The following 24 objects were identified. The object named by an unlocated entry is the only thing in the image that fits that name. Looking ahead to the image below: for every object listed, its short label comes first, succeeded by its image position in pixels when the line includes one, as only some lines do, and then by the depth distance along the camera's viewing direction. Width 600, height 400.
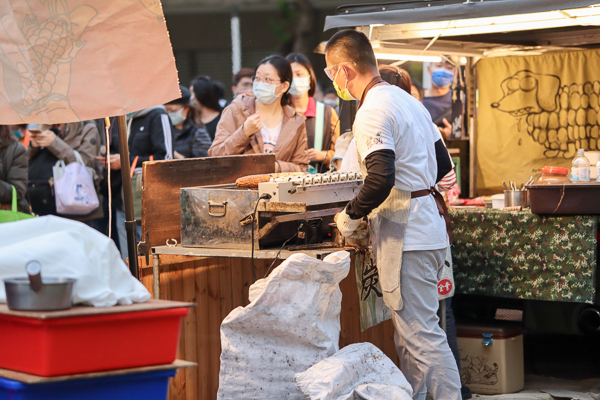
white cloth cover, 4.30
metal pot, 4.13
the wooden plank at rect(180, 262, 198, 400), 7.79
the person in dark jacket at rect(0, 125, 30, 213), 11.50
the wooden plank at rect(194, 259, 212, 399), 7.89
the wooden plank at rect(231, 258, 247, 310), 8.16
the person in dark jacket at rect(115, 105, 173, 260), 12.52
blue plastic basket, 4.25
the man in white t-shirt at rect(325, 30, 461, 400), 6.93
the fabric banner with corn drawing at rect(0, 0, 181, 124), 6.32
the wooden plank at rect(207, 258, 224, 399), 7.97
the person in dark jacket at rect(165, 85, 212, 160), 14.23
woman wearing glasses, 9.87
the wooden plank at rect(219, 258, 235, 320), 8.08
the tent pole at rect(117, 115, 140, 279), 6.73
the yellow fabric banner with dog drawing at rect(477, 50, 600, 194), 11.72
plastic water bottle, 8.74
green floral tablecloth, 8.55
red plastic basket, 4.20
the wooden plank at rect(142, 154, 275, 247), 7.71
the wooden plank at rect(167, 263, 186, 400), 7.74
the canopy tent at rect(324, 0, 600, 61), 8.80
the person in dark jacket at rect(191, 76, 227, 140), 15.52
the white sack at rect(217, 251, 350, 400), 6.61
